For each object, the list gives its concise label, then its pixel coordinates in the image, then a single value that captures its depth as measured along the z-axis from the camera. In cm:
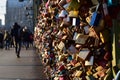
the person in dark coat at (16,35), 2139
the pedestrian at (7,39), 3677
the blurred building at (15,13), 5922
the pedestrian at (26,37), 3542
